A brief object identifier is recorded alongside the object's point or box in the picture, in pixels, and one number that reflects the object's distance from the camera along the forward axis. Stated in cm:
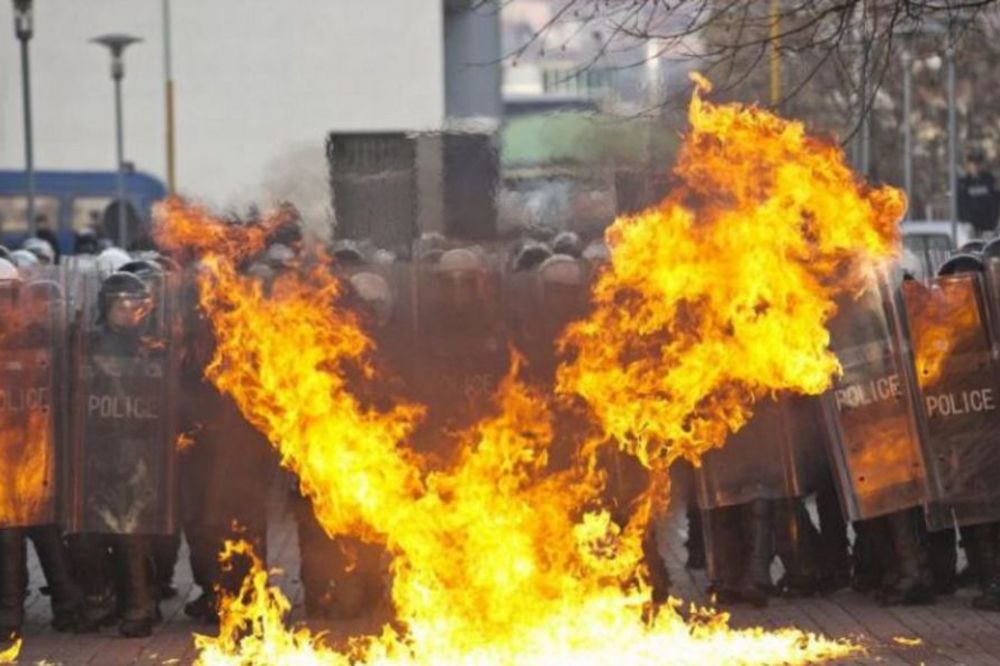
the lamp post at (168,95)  4003
